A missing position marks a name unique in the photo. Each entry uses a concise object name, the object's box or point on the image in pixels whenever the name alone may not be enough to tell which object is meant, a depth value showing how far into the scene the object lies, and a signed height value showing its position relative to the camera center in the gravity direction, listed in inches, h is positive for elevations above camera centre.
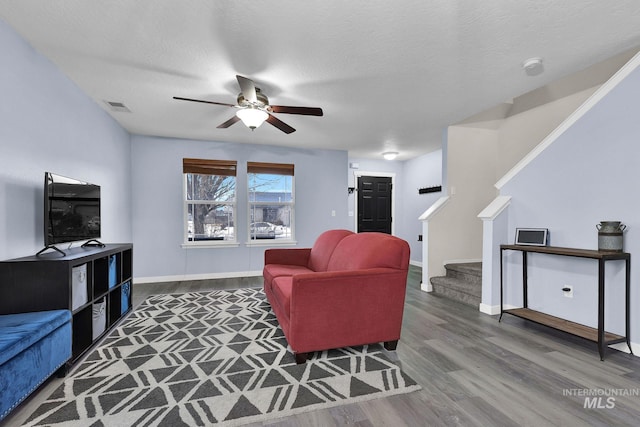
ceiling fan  105.5 +37.4
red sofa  82.2 -26.7
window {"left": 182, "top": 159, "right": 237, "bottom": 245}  193.6 +7.4
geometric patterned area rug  62.7 -43.9
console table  85.6 -34.4
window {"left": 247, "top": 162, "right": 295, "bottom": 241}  206.1 +7.5
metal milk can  89.7 -7.2
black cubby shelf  75.2 -22.0
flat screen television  87.6 +0.2
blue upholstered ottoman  56.4 -30.8
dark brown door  264.2 +7.2
